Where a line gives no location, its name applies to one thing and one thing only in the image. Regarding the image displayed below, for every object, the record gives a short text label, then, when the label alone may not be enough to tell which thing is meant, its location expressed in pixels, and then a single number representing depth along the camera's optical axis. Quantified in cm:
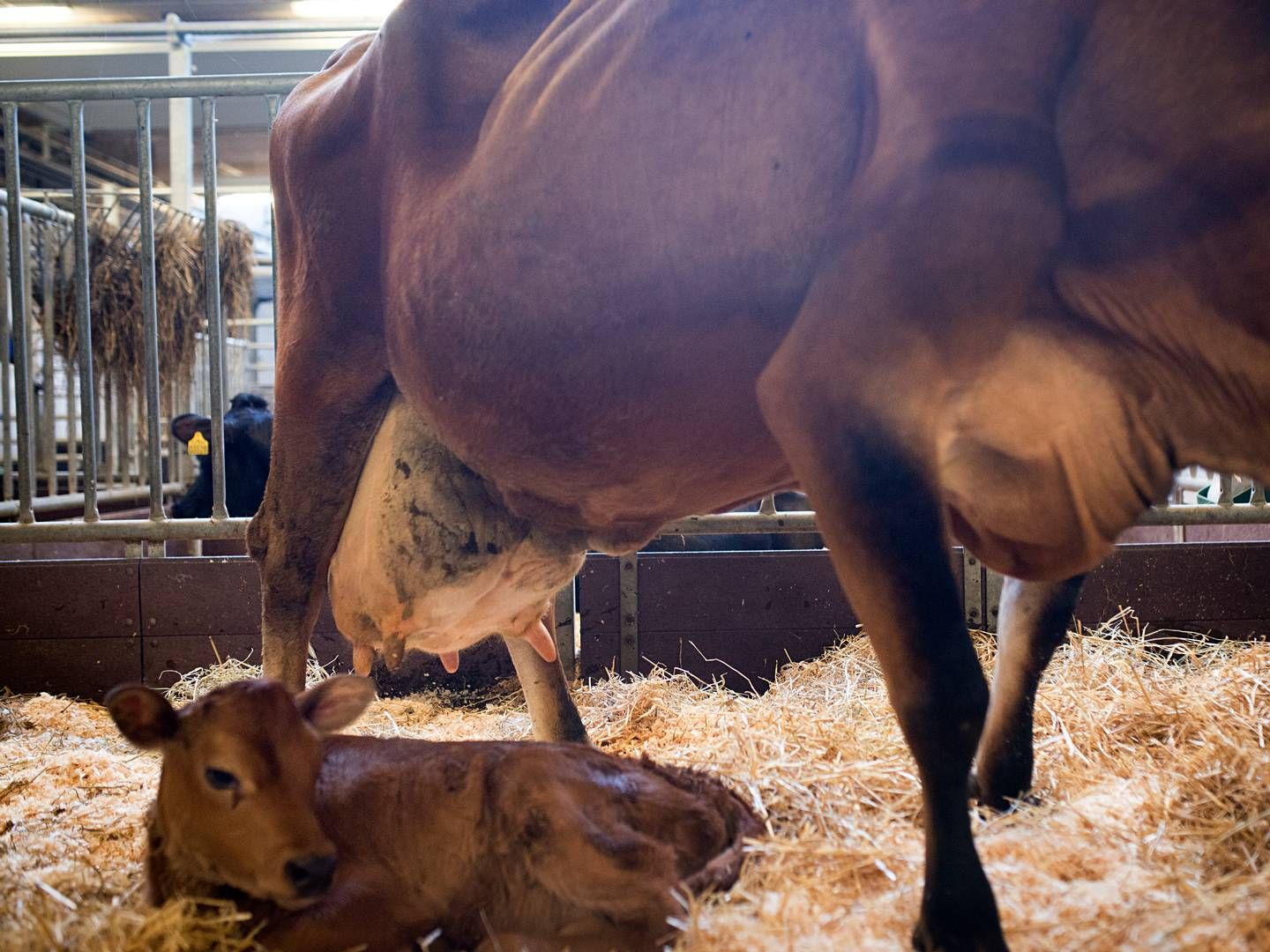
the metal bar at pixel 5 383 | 594
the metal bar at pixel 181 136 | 984
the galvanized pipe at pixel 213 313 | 398
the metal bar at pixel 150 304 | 399
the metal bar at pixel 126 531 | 400
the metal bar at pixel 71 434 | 654
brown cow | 149
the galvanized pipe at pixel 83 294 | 406
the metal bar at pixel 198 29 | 966
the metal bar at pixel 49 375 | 674
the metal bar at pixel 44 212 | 655
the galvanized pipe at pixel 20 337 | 397
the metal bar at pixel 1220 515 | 386
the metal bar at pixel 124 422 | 802
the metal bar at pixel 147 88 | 397
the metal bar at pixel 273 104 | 354
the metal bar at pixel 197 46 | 1019
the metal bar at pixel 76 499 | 523
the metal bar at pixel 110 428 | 796
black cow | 648
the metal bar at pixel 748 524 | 401
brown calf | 175
